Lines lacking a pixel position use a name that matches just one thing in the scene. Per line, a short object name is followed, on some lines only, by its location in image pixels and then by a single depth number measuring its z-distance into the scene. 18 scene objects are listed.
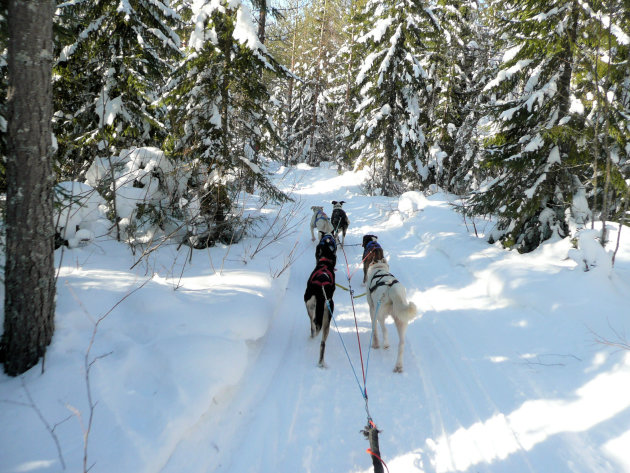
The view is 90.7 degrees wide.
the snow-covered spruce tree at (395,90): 14.35
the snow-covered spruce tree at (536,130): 6.56
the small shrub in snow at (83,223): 5.54
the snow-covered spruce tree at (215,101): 7.02
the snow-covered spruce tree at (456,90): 15.33
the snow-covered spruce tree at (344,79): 21.33
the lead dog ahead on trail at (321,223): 9.30
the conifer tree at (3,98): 3.12
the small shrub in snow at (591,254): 4.97
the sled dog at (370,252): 6.32
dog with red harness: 4.18
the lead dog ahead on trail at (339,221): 9.68
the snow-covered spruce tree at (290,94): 24.39
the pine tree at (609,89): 5.23
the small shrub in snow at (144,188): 6.67
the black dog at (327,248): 6.48
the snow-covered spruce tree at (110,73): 7.20
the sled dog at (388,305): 4.02
